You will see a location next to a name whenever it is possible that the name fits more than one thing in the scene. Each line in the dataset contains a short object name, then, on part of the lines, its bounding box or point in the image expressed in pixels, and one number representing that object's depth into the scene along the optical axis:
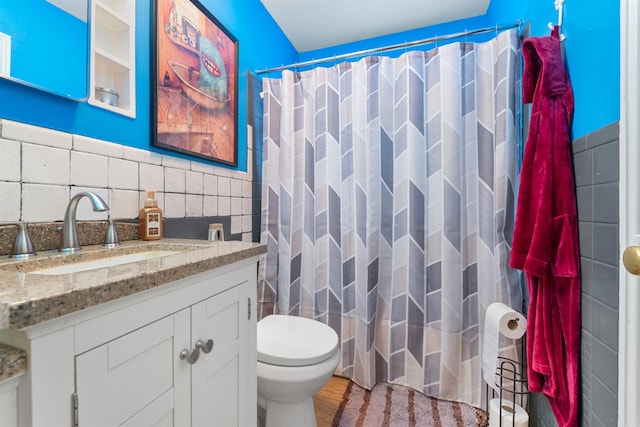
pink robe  0.89
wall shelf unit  0.98
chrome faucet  0.82
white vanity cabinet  0.42
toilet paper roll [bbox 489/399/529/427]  1.14
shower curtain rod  1.41
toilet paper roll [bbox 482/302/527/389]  1.18
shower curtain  1.44
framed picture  1.21
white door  0.59
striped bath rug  1.37
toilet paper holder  1.31
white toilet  1.12
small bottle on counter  1.08
